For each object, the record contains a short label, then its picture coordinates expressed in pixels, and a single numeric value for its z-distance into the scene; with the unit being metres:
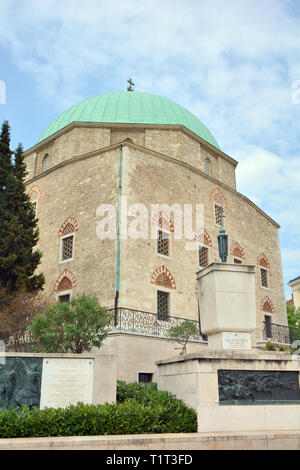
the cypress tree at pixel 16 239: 12.50
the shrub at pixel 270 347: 13.67
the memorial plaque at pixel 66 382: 6.62
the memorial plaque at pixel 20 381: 6.48
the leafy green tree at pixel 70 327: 8.95
